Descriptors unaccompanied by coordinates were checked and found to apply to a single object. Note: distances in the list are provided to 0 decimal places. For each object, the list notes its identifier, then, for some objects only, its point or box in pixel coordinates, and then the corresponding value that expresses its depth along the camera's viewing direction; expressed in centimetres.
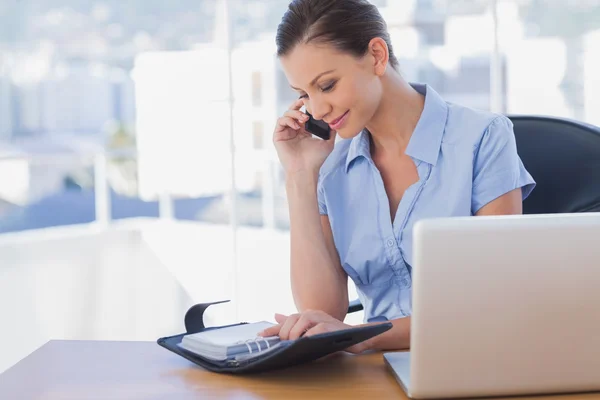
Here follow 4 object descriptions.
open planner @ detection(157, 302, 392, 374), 183
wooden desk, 181
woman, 221
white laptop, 168
